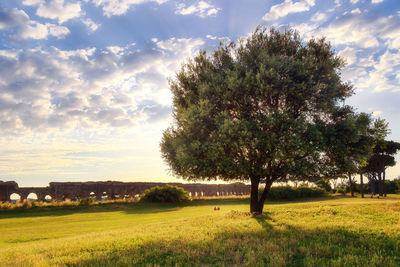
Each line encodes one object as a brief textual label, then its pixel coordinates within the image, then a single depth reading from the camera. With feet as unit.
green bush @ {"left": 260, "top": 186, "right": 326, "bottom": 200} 146.82
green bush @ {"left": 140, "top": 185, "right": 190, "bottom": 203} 120.98
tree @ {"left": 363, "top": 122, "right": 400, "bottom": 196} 159.33
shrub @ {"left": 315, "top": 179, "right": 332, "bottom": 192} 207.75
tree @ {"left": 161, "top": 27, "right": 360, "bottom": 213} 47.65
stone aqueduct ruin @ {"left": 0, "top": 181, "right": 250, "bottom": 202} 120.98
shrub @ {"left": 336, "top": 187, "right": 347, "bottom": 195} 180.94
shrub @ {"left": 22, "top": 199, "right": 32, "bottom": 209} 93.53
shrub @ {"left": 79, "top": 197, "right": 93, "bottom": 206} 105.62
